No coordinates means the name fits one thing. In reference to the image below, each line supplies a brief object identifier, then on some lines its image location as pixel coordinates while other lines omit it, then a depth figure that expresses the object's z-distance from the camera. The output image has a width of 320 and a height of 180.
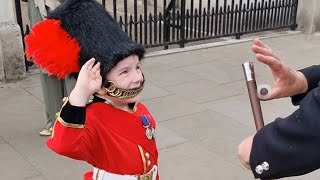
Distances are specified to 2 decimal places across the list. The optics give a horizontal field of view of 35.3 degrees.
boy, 2.28
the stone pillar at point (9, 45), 5.87
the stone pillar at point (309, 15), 8.93
